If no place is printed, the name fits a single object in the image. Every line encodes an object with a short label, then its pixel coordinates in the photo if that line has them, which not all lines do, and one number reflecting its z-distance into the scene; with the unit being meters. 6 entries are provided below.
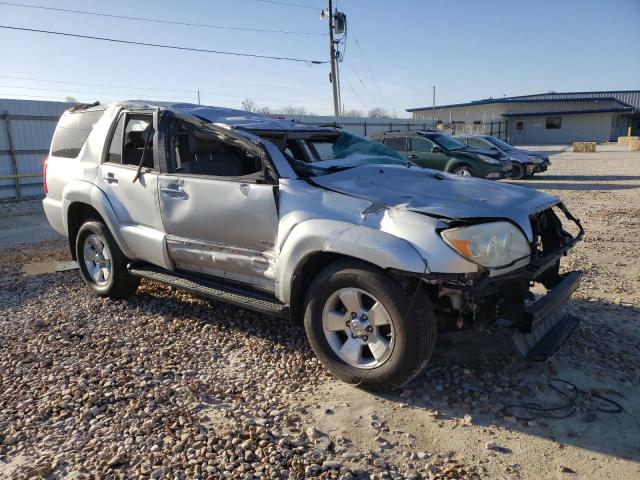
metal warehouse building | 48.44
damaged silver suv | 3.10
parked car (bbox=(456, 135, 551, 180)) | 15.27
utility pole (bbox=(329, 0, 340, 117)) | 28.86
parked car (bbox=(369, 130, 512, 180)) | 13.98
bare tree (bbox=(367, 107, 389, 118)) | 59.27
